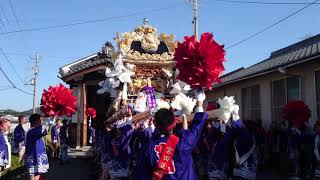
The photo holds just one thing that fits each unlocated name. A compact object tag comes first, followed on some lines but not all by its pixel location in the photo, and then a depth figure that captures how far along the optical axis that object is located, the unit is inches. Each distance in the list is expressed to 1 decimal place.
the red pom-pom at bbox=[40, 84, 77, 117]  324.4
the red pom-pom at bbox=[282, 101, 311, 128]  336.5
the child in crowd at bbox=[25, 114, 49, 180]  286.8
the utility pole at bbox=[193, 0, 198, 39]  768.3
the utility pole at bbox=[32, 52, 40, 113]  1487.5
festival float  149.5
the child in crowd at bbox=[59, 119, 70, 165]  525.2
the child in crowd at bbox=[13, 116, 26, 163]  463.3
